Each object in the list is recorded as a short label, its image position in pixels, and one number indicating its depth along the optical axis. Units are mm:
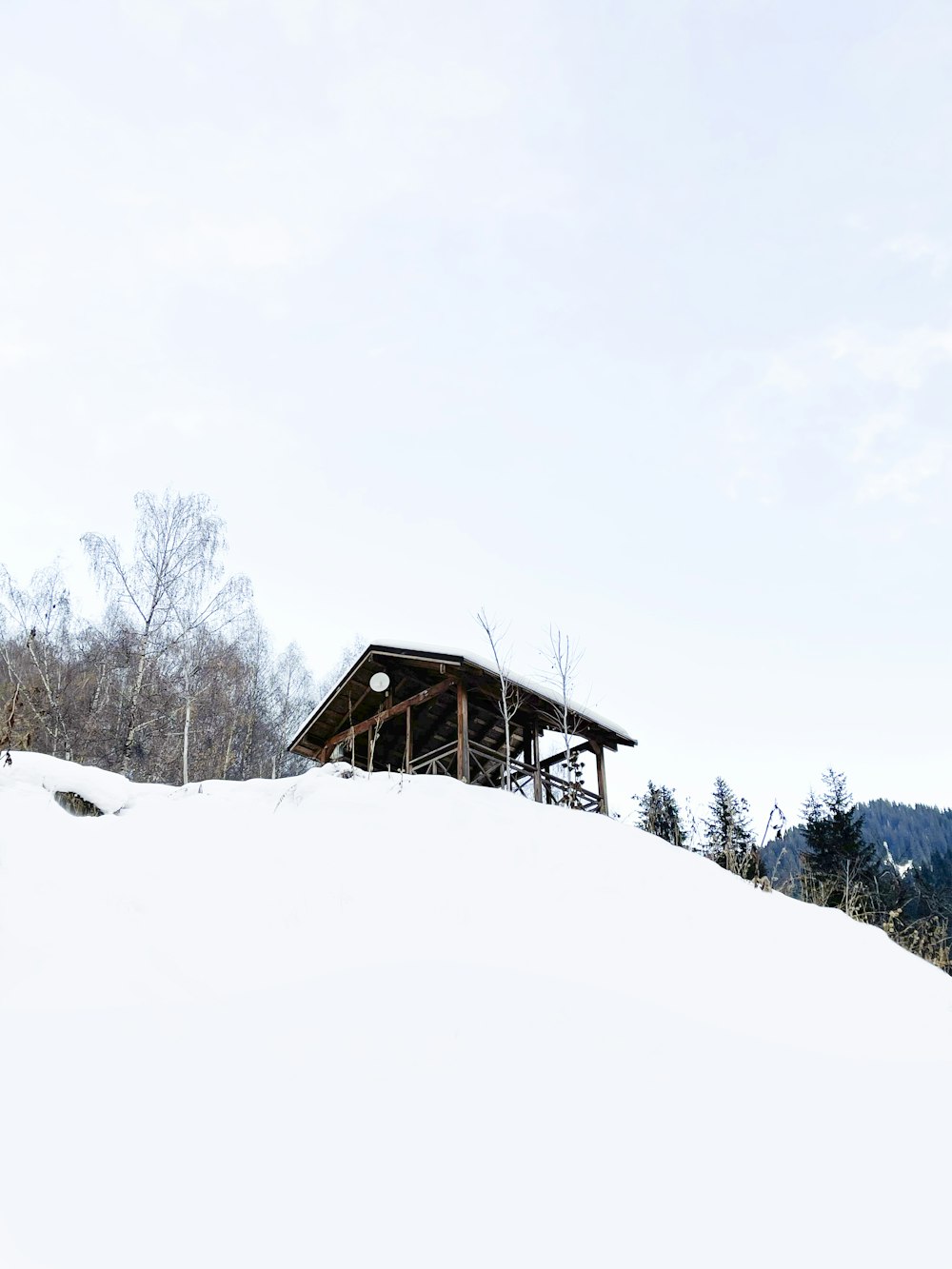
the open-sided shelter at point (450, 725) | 10430
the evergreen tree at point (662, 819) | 9542
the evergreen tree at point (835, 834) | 22375
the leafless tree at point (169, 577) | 14719
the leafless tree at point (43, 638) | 13422
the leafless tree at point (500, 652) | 10258
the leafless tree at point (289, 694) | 22453
